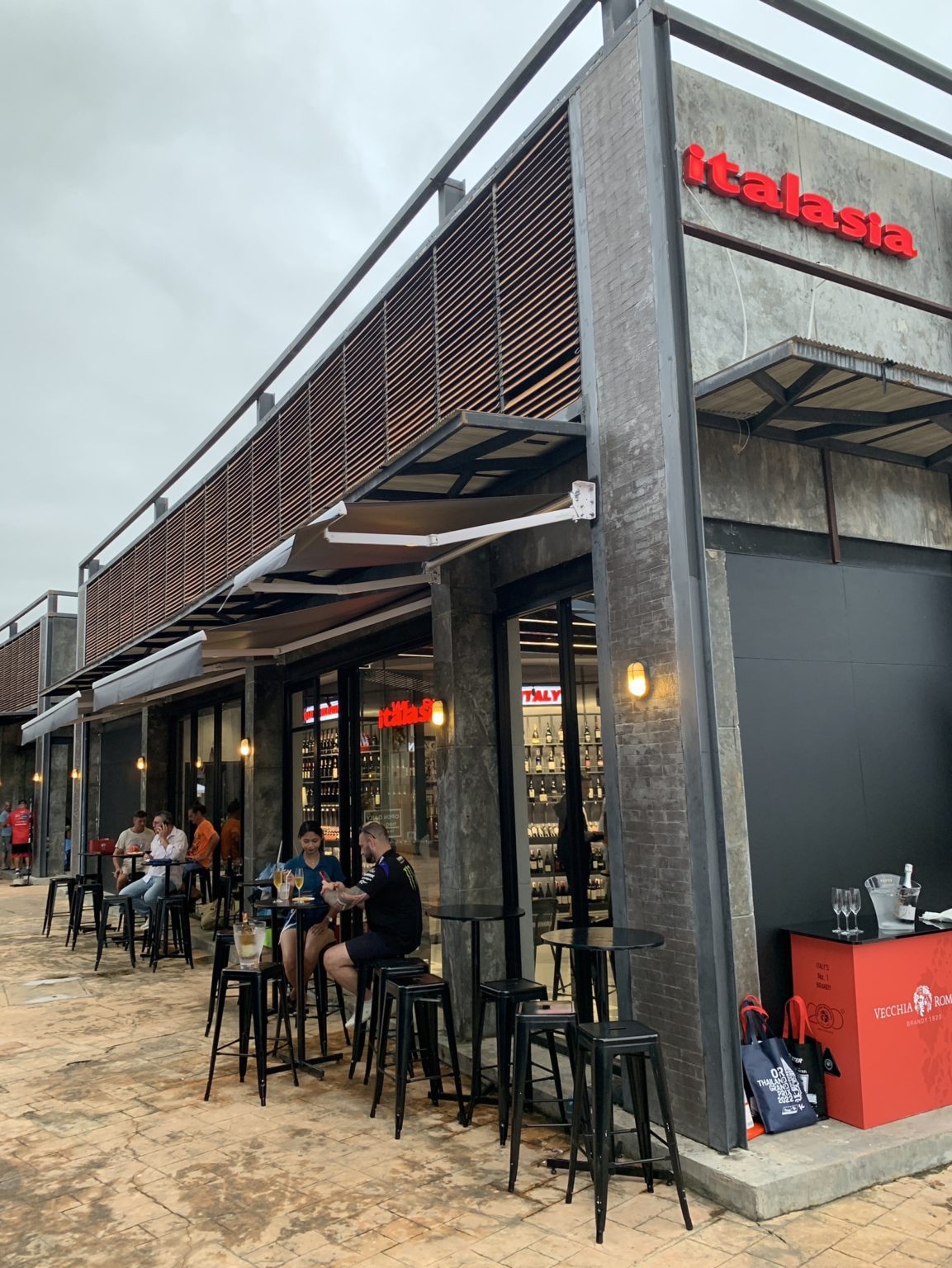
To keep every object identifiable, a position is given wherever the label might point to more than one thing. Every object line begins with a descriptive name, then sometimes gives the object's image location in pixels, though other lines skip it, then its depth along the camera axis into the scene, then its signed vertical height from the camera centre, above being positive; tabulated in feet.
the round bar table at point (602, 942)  12.41 -2.34
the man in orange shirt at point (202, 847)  36.37 -2.34
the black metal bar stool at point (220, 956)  20.27 -3.91
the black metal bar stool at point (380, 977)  16.48 -3.52
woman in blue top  20.86 -2.66
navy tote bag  13.39 -4.64
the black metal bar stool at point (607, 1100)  11.11 -4.07
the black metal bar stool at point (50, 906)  36.78 -4.64
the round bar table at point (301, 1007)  18.31 -4.50
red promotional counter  13.70 -3.89
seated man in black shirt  18.26 -2.41
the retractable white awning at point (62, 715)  38.47 +3.39
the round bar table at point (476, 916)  15.43 -2.36
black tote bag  14.10 -4.42
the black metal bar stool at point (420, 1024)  14.61 -4.15
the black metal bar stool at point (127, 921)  30.78 -4.39
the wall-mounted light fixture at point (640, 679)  14.56 +1.48
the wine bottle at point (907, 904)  15.07 -2.33
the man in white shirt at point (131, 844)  36.86 -2.11
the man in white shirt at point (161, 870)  32.48 -2.90
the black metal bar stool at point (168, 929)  30.63 -4.81
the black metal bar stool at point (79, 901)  33.73 -4.00
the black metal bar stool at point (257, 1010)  16.48 -4.19
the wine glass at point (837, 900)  14.51 -2.12
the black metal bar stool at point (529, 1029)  12.47 -3.57
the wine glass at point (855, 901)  14.48 -2.14
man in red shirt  66.80 -2.72
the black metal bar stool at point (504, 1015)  14.44 -3.79
